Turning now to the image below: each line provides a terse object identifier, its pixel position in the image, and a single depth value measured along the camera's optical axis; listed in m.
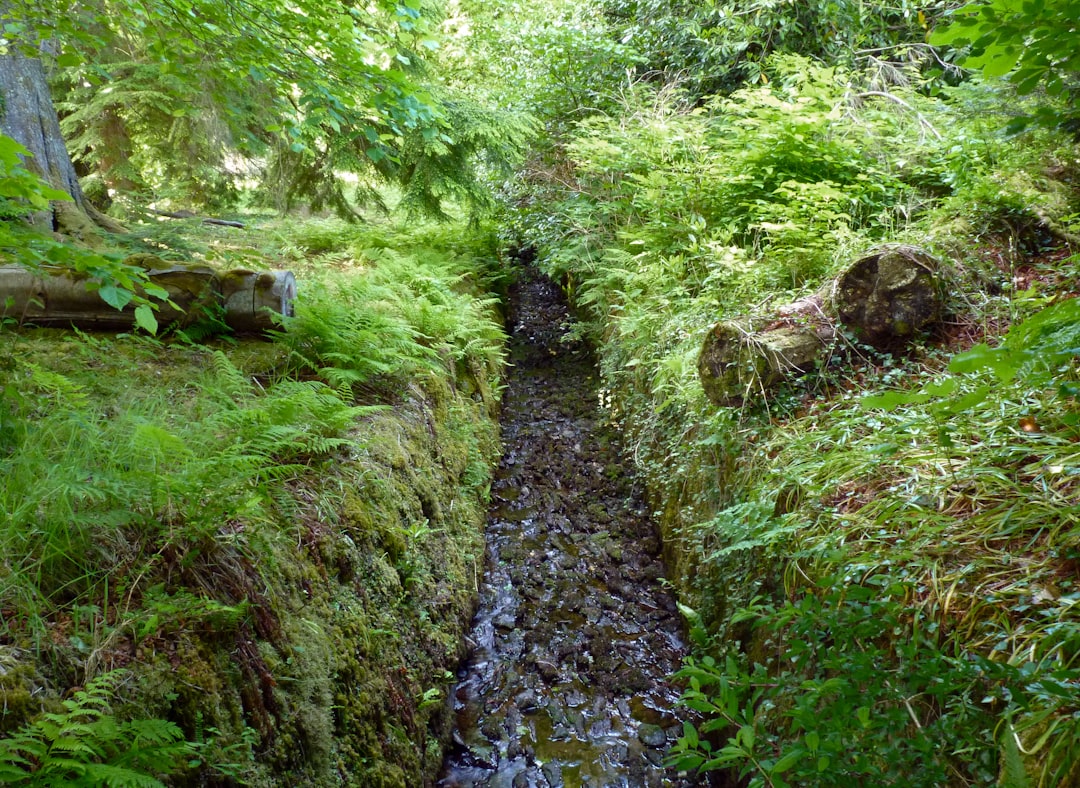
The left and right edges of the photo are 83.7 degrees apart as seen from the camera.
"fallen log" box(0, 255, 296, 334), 4.32
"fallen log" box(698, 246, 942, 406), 3.97
